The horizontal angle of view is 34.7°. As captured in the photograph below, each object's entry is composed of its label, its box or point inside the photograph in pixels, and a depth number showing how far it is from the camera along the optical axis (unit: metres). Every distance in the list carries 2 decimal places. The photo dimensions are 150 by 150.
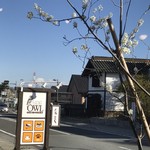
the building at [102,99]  24.91
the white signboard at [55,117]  5.50
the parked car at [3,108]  35.95
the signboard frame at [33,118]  5.39
